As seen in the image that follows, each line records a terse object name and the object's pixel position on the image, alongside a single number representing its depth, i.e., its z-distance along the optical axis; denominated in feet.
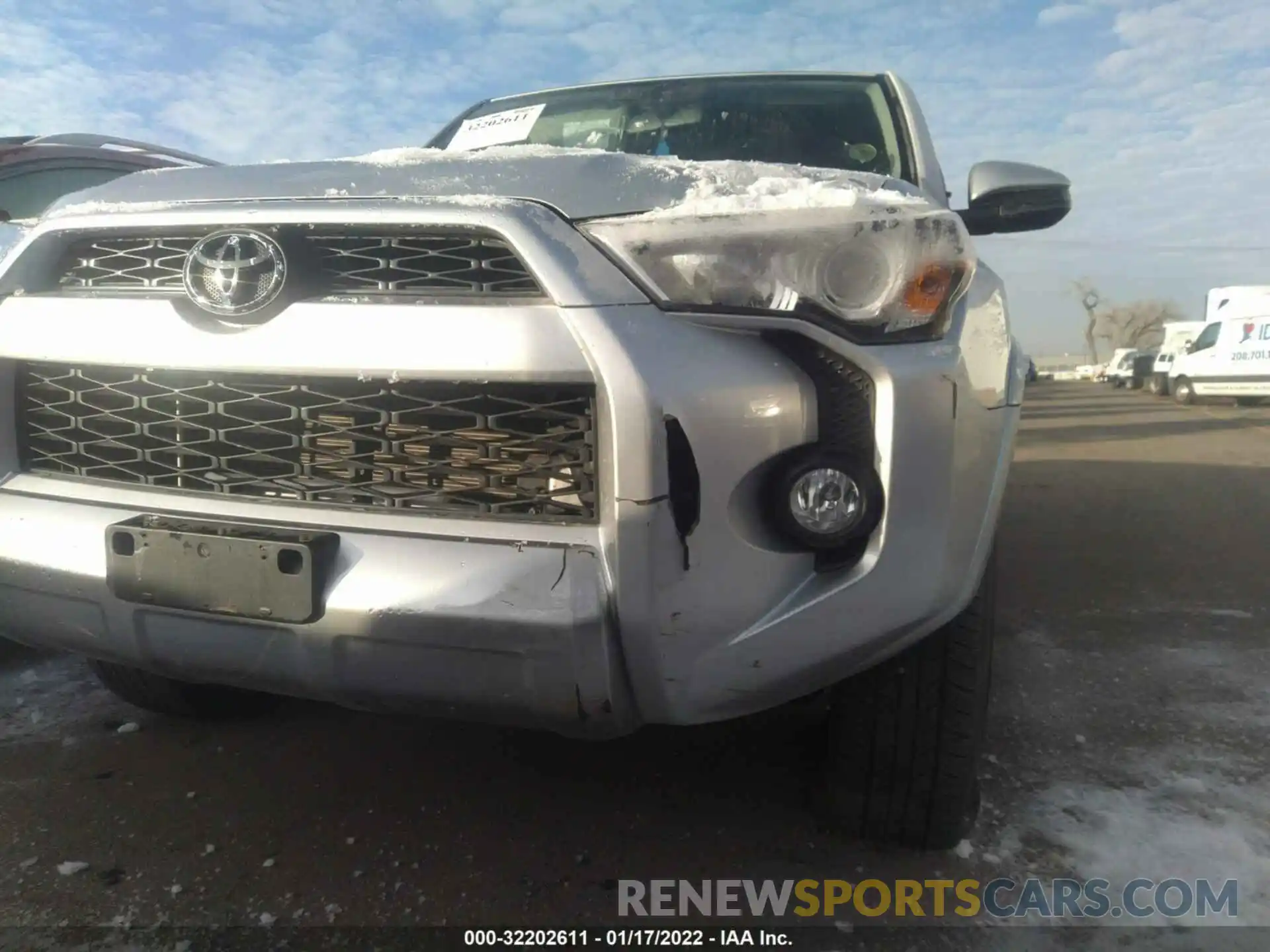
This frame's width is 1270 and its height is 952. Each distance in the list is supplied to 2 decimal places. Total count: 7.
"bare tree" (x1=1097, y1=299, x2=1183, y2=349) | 250.78
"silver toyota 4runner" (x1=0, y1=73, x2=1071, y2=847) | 4.62
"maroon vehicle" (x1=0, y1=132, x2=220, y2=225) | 12.01
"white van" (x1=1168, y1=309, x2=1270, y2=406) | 61.52
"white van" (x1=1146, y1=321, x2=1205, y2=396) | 88.12
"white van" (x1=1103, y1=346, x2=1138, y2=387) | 128.51
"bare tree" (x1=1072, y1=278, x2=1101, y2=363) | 257.61
